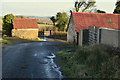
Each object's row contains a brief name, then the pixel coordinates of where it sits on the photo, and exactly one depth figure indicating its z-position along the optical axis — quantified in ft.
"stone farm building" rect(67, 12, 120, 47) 54.29
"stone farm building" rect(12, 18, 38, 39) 144.15
